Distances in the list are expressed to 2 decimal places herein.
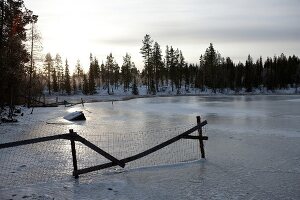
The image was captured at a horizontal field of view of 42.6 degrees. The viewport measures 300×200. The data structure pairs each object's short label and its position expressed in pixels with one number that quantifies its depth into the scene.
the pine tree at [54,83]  142.27
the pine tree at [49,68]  138.68
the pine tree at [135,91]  116.56
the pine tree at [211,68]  127.70
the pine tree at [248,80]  133.65
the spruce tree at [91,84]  130.49
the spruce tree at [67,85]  134.12
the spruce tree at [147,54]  119.94
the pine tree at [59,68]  152.76
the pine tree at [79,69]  174.32
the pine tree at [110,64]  153.25
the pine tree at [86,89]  129.55
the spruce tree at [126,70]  140.57
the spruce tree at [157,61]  122.75
